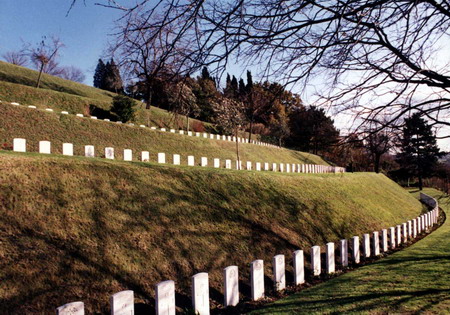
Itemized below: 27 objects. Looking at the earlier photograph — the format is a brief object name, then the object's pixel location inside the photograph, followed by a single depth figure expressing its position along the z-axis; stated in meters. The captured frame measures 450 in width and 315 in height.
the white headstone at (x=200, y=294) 3.56
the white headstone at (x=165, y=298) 3.19
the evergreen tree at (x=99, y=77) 66.69
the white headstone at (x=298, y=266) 4.94
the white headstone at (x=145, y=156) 9.88
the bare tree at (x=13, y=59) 54.84
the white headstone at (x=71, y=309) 2.53
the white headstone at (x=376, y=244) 7.22
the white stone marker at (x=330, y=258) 5.62
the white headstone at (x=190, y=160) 10.80
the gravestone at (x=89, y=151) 8.38
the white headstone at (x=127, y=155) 8.76
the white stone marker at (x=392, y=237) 8.06
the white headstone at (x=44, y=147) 7.40
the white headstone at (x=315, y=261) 5.39
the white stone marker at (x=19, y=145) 7.02
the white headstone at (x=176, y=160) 10.37
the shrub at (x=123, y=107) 24.64
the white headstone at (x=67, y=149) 7.82
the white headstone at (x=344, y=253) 5.98
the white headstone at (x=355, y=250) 6.39
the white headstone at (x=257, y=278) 4.23
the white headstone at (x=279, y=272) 4.57
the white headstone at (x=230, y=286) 3.96
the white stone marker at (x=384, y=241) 7.64
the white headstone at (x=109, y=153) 8.92
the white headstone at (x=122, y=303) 2.85
